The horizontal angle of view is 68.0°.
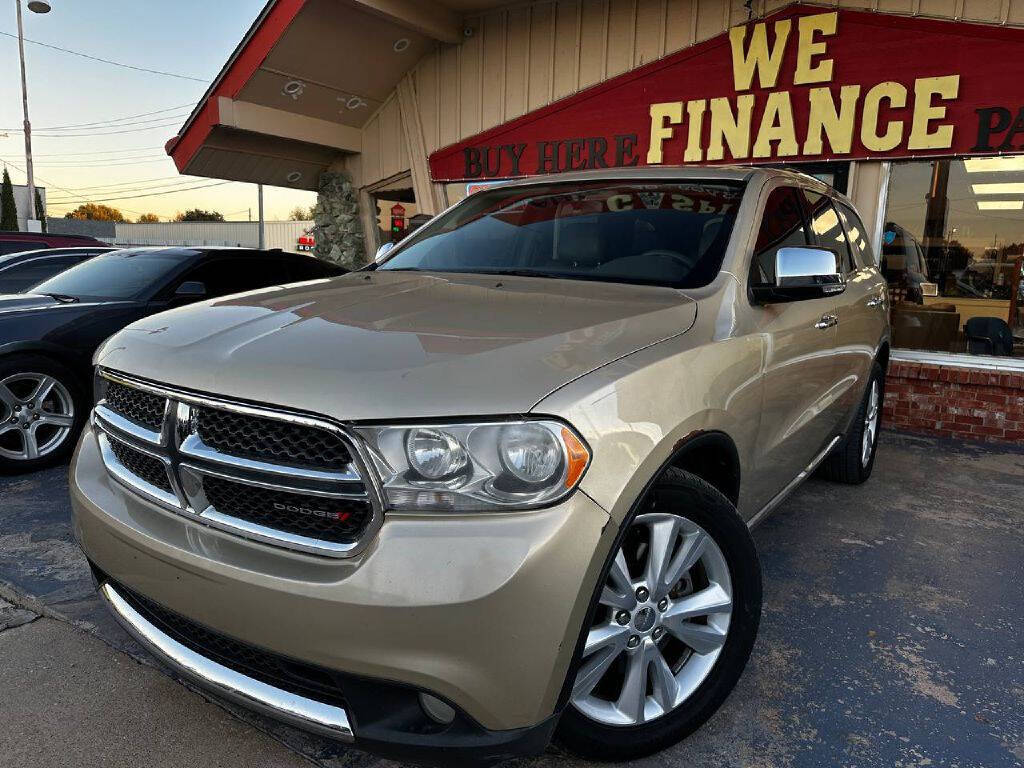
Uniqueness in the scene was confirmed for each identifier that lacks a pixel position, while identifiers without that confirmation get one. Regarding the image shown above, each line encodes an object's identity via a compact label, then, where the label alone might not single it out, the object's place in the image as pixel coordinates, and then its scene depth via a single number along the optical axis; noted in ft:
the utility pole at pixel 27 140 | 82.94
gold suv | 5.18
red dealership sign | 19.30
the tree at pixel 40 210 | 115.30
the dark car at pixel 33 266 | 24.52
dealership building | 19.85
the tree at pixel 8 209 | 116.06
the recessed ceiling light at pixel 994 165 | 19.45
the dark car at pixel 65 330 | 15.05
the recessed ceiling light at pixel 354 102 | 30.37
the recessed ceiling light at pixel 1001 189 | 19.70
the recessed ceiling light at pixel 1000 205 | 19.86
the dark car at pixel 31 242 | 33.47
